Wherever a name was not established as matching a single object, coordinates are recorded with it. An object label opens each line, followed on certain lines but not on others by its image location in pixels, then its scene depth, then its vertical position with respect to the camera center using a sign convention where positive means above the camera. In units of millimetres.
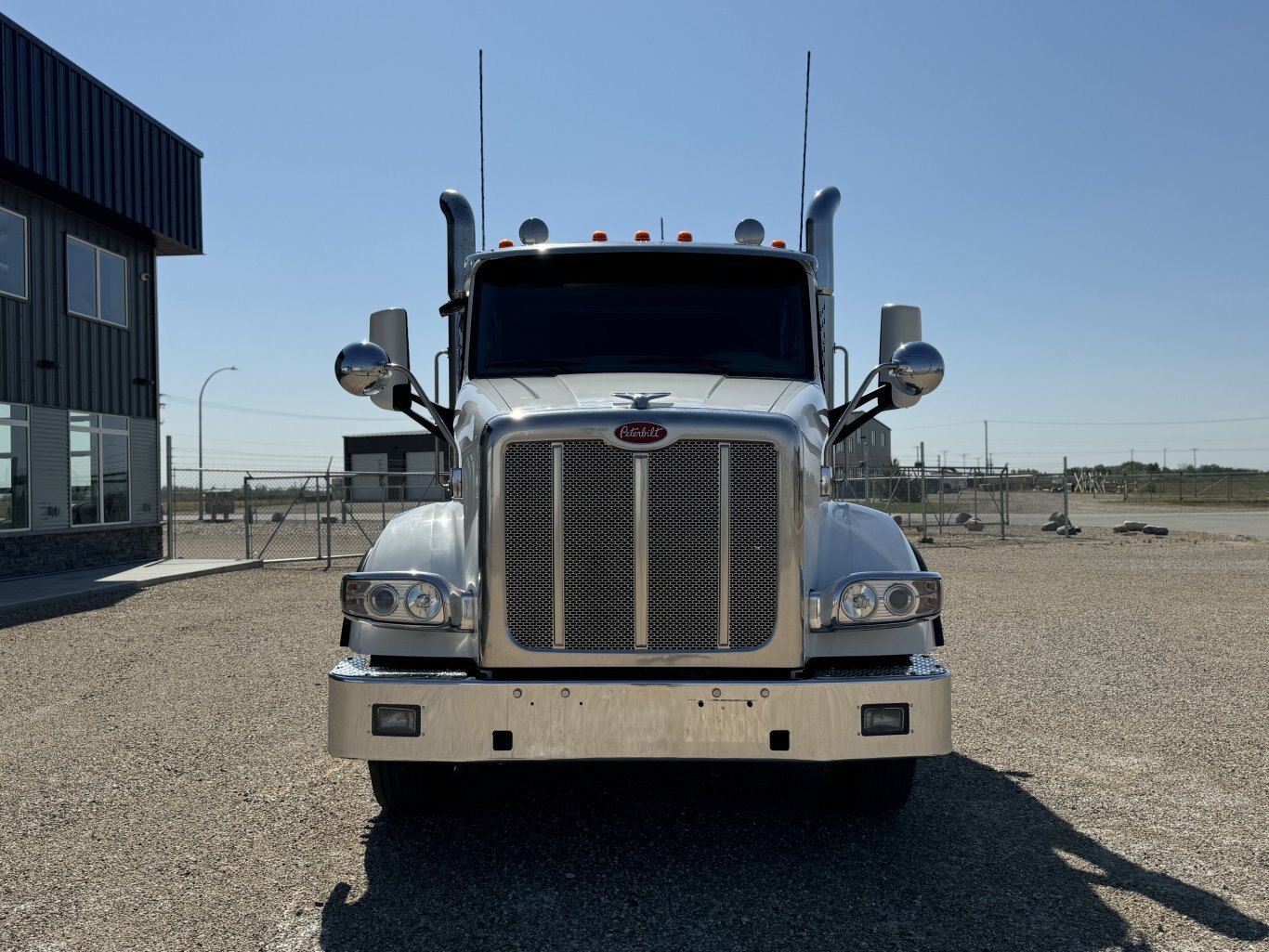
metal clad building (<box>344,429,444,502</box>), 67625 +2069
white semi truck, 3598 -481
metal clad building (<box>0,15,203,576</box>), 15039 +3004
